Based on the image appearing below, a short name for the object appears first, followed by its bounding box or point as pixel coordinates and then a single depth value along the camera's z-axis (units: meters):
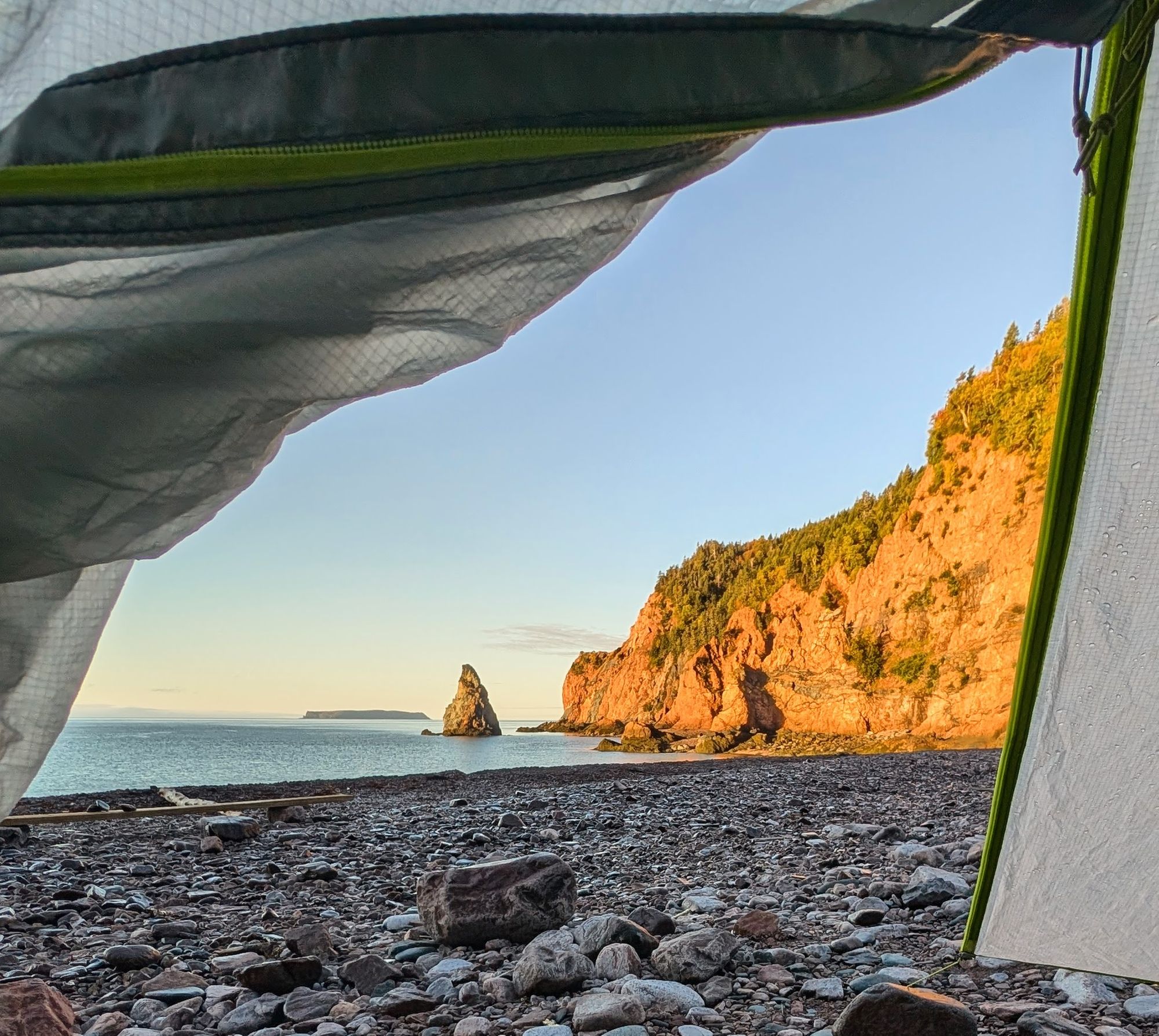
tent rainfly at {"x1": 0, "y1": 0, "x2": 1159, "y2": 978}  0.92
